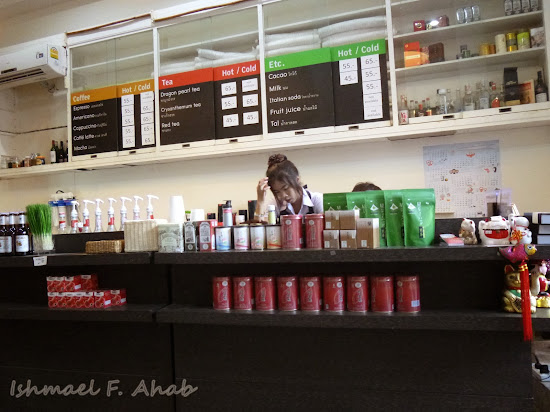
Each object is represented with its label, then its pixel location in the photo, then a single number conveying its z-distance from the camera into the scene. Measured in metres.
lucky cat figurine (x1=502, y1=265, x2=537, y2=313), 1.47
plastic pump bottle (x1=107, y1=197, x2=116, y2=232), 2.77
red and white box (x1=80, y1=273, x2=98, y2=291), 2.07
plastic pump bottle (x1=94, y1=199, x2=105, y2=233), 2.76
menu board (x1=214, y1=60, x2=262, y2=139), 3.38
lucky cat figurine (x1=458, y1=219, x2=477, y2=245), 1.59
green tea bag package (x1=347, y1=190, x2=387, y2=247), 1.68
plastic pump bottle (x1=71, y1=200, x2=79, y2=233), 2.79
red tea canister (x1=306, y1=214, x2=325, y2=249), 1.68
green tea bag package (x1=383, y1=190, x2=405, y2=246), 1.65
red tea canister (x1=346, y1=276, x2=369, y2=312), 1.58
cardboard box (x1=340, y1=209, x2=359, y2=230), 1.63
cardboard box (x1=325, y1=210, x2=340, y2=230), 1.65
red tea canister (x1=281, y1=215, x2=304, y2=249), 1.69
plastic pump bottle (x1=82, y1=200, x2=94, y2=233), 2.82
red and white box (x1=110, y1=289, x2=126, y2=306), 2.03
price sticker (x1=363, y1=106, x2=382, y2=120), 3.06
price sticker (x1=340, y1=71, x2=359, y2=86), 3.12
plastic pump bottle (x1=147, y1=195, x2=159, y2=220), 2.38
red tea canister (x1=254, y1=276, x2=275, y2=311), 1.68
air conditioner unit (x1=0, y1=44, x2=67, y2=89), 3.88
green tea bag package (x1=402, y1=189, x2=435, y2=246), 1.61
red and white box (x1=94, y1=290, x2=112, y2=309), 1.98
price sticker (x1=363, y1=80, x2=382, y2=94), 3.06
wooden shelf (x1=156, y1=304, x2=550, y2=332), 1.43
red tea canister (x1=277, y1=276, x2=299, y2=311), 1.66
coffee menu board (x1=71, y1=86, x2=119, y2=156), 3.84
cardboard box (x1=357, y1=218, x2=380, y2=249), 1.60
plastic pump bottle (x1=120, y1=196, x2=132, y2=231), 2.54
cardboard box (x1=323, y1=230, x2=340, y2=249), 1.64
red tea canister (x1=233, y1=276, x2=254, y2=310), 1.72
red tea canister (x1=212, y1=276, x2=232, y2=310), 1.75
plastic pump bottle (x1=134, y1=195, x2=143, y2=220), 2.54
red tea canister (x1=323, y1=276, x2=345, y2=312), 1.60
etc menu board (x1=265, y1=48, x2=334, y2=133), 3.21
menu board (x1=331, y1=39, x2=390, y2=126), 3.06
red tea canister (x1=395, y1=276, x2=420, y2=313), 1.55
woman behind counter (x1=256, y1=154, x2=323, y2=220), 2.66
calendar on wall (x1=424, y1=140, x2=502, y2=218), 3.23
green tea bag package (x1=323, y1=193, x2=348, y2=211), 1.73
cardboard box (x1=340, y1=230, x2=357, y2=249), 1.61
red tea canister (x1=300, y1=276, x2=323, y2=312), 1.63
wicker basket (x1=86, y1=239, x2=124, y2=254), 1.97
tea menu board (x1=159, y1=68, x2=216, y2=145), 3.52
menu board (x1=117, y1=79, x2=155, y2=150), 3.70
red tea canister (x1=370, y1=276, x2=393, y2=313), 1.55
